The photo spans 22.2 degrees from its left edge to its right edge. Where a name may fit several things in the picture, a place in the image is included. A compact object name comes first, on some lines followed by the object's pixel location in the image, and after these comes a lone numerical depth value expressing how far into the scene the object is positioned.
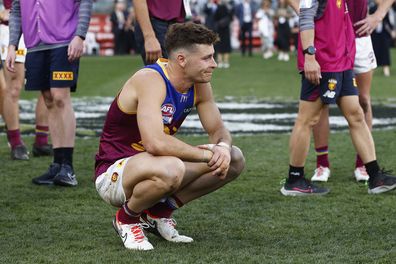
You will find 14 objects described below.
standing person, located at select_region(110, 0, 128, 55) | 37.03
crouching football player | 5.41
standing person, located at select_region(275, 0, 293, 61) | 30.85
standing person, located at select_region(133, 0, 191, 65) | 7.51
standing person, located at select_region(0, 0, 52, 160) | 9.34
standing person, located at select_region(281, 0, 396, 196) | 7.19
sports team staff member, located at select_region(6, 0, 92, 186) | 7.87
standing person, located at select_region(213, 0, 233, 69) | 27.62
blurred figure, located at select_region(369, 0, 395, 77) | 19.70
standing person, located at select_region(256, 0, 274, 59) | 32.53
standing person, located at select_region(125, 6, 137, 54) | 36.72
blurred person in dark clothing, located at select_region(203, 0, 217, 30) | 29.83
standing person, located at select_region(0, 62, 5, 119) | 9.76
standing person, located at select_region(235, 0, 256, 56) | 34.25
